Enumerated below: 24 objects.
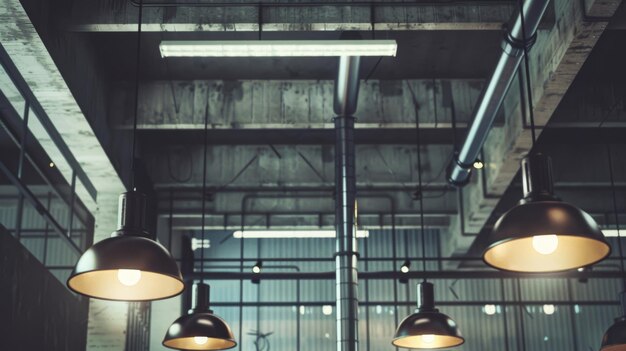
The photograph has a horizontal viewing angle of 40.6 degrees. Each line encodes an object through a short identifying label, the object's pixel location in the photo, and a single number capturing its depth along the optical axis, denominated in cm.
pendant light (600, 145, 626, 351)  713
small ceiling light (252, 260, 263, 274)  1144
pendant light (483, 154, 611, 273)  305
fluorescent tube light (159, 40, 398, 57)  591
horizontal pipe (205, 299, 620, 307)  1327
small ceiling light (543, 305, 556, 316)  1341
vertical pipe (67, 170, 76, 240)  858
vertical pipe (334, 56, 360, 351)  877
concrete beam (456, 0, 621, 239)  607
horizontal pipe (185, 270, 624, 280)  1073
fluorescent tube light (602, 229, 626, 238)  1041
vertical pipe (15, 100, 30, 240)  658
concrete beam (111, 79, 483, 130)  897
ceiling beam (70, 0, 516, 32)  671
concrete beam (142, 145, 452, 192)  1070
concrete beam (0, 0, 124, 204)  579
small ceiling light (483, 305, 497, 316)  1343
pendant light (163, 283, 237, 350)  668
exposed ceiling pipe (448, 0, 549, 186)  601
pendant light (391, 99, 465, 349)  669
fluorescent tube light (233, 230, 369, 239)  1079
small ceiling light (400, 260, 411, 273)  1080
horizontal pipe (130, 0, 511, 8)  672
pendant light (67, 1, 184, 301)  335
